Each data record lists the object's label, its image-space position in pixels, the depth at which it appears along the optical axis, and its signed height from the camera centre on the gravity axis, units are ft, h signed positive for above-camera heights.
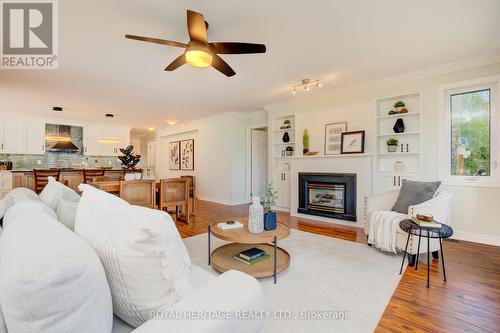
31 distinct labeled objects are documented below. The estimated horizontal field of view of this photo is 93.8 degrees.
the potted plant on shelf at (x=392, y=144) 12.72 +1.09
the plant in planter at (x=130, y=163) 11.83 +0.05
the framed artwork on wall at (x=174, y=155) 26.68 +0.99
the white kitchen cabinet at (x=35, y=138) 20.35 +2.32
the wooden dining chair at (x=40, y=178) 14.92 -0.92
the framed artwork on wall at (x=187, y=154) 24.79 +1.06
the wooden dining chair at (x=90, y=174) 17.76 -0.77
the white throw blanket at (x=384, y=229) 8.73 -2.50
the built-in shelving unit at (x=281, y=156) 17.70 +0.62
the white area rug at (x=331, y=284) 5.39 -3.56
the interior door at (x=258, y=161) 21.74 +0.31
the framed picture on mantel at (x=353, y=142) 13.69 +1.32
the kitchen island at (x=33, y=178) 17.01 -1.06
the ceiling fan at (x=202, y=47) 6.38 +3.52
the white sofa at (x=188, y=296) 1.94 -1.56
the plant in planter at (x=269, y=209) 7.76 -1.52
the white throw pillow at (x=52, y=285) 1.75 -0.97
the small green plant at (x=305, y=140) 15.93 +1.65
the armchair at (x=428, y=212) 8.10 -1.87
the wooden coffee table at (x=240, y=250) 6.97 -3.22
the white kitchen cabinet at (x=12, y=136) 19.19 +2.30
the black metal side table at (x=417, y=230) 6.98 -2.04
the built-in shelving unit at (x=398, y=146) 12.37 +1.05
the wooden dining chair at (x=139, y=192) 11.70 -1.44
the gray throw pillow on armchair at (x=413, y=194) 9.28 -1.20
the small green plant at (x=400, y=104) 12.63 +3.27
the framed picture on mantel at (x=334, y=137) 14.58 +1.76
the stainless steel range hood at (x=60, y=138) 20.24 +2.36
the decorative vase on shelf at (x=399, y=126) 12.59 +2.07
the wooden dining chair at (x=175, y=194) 13.44 -1.81
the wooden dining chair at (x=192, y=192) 15.65 -1.92
